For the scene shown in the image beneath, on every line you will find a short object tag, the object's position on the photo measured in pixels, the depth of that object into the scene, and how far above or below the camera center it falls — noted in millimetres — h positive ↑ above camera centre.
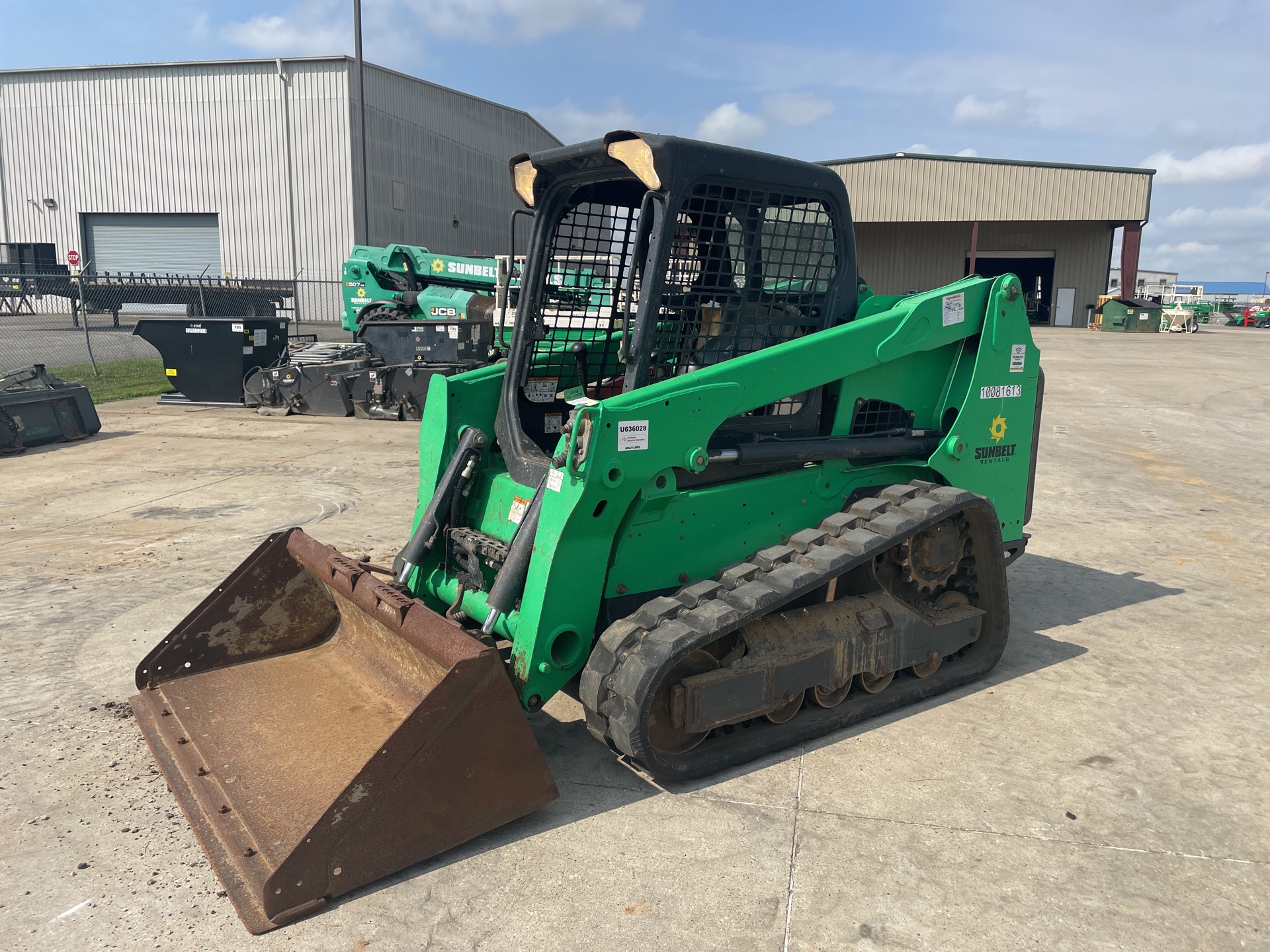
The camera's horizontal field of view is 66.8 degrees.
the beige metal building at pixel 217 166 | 30812 +3956
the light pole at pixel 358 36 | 22203 +5763
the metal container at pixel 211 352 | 14500 -979
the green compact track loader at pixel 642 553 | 3166 -1037
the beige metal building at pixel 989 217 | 33906 +3241
